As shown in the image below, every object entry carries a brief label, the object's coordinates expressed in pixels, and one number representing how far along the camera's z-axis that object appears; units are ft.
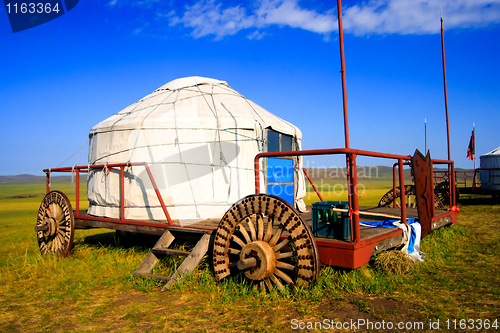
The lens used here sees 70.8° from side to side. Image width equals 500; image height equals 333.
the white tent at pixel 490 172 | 46.52
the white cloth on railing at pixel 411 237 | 15.19
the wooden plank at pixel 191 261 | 14.03
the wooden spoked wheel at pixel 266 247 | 11.69
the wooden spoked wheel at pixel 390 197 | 26.37
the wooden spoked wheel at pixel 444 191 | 40.42
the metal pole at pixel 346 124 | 11.57
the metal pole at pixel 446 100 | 23.34
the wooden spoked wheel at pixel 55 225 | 20.81
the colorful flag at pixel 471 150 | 54.40
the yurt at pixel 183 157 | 21.58
